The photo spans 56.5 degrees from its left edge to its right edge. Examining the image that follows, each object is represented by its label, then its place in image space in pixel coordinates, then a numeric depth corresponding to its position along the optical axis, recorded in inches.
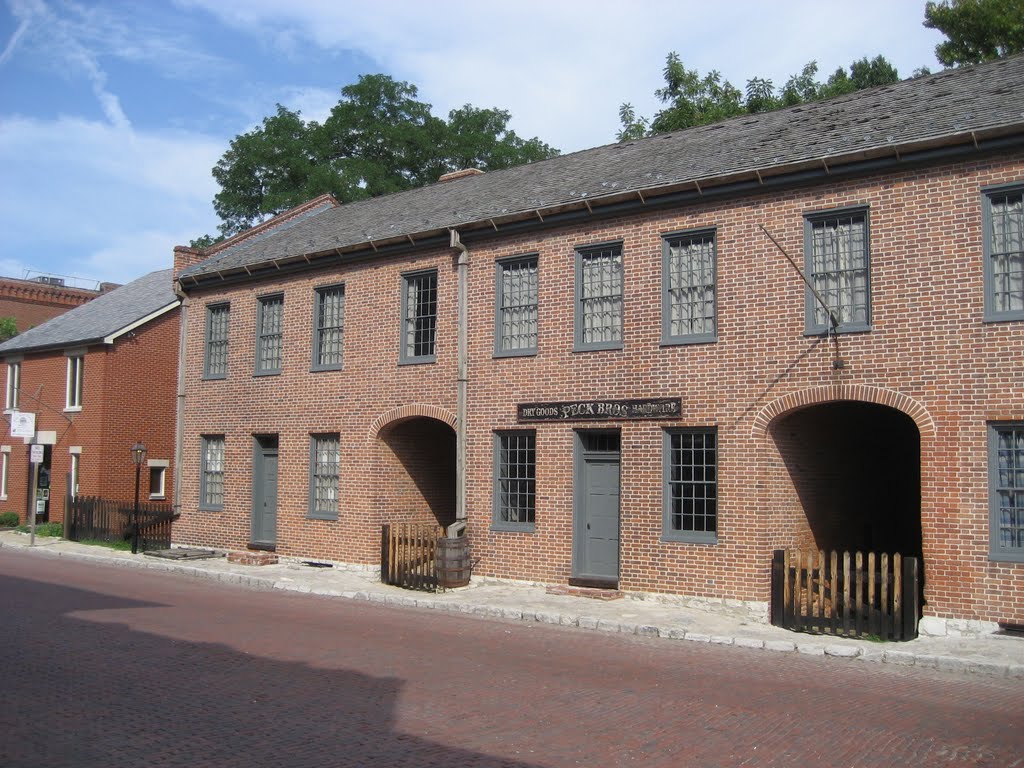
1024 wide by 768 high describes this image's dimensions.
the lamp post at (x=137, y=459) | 899.1
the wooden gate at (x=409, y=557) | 677.3
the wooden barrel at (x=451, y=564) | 663.8
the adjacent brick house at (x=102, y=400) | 1111.0
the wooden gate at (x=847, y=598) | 477.7
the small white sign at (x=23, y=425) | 1025.5
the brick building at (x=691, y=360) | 495.2
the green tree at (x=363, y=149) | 1804.9
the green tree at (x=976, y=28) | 1032.2
